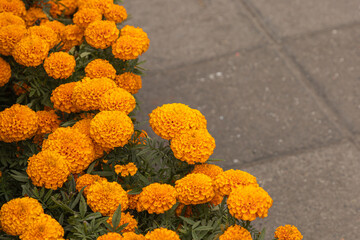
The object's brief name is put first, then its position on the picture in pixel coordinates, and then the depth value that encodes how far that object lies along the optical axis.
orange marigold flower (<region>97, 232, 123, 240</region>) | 3.43
